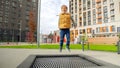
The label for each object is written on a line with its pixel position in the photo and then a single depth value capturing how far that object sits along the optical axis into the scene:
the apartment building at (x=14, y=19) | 28.79
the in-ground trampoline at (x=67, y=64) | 1.83
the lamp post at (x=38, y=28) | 8.00
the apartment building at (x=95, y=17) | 22.72
